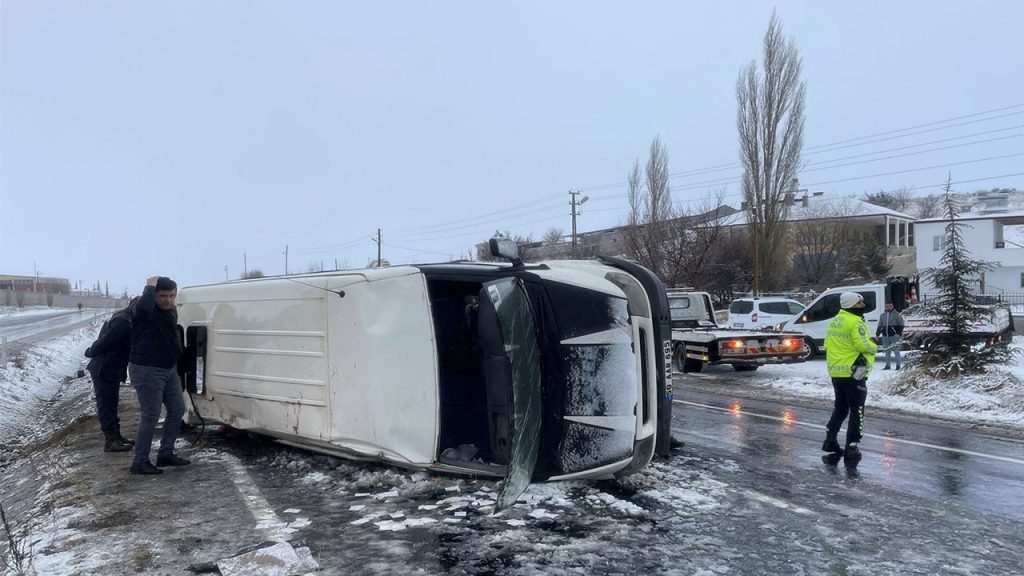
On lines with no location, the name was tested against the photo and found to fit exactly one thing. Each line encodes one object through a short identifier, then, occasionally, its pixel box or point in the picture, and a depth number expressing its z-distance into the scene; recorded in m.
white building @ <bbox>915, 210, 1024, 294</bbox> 42.75
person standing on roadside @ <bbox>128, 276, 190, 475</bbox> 6.14
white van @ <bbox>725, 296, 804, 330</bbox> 21.02
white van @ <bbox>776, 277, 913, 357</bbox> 17.56
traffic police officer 6.79
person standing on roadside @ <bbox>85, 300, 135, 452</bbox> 7.04
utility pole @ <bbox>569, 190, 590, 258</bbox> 49.00
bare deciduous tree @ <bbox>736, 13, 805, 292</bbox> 31.86
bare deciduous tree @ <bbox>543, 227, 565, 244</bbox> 70.10
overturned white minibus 4.84
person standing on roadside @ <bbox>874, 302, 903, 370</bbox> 14.45
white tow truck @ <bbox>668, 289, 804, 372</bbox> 14.06
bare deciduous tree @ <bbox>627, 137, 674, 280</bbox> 36.56
